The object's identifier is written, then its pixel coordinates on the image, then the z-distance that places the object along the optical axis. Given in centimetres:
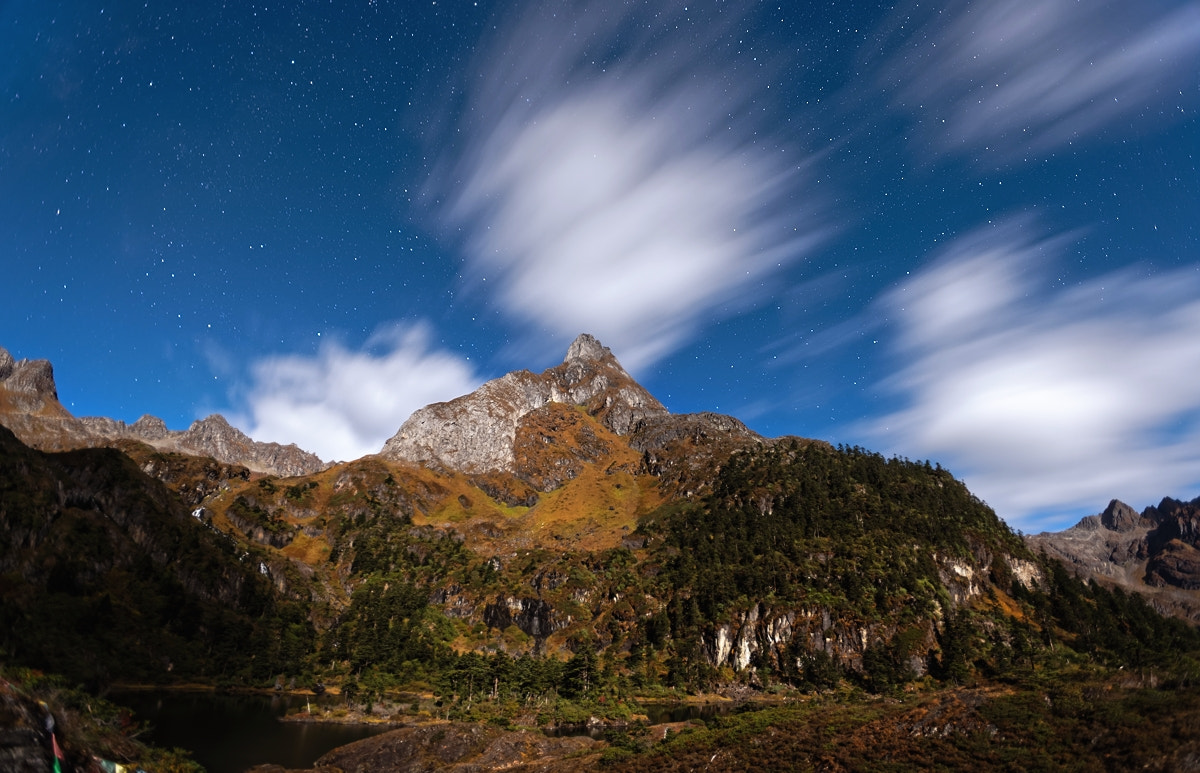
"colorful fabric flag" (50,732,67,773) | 1669
